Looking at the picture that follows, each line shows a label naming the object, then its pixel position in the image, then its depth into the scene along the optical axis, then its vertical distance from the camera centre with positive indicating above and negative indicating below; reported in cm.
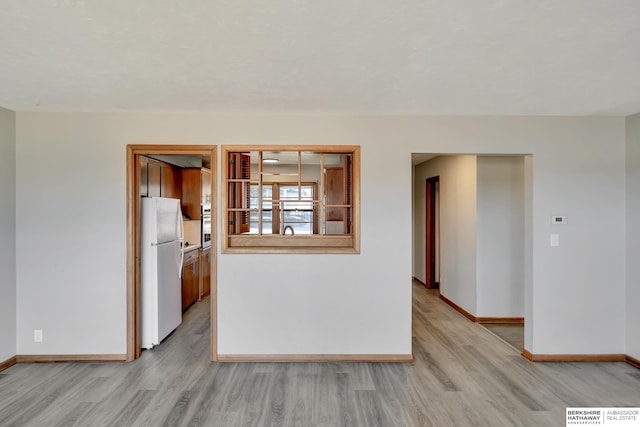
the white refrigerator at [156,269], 343 -61
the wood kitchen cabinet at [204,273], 527 -100
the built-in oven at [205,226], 513 -22
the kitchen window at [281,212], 318 +0
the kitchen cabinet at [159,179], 385 +42
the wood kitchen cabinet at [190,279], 460 -97
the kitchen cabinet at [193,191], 502 +32
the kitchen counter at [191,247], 460 -51
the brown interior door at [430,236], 626 -48
